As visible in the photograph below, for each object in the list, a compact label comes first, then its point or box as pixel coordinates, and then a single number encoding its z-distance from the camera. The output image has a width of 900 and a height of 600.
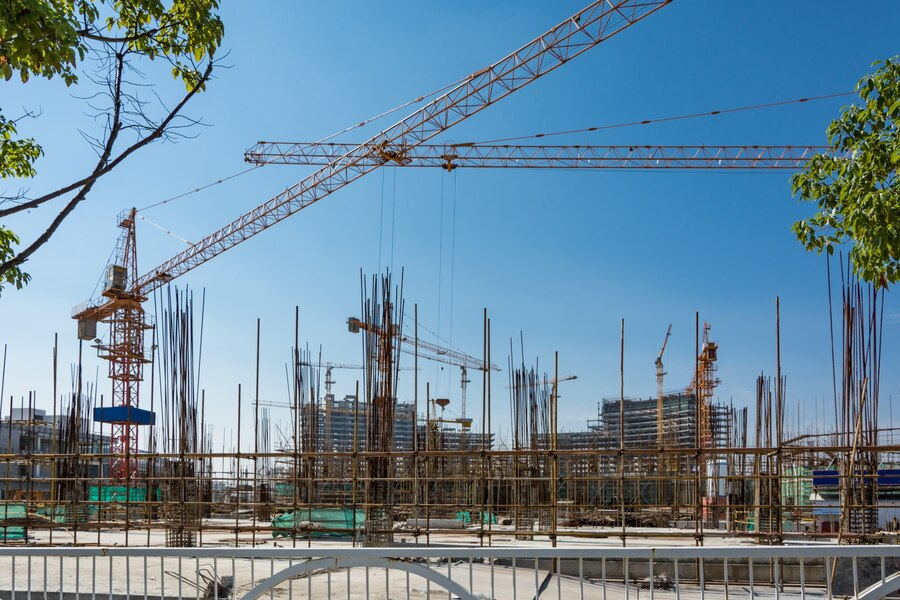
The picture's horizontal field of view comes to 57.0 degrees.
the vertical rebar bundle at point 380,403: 13.67
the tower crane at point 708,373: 49.76
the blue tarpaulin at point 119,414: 30.56
